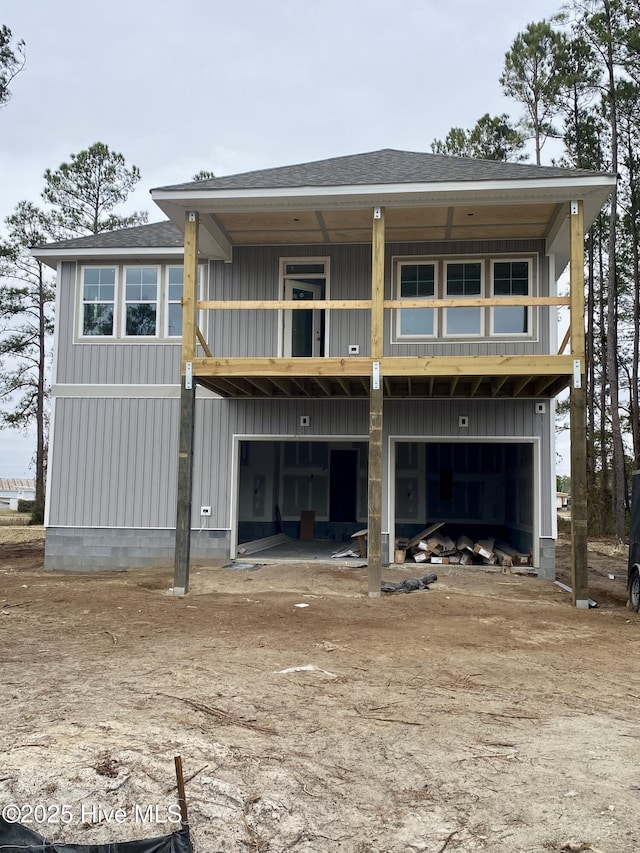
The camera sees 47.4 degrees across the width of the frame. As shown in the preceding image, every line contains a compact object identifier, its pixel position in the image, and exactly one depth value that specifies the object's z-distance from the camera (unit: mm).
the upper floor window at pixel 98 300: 14953
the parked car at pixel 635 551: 10094
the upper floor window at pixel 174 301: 14742
